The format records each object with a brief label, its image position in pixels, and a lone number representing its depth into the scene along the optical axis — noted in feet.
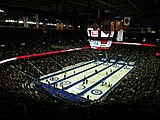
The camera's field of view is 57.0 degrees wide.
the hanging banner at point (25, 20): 74.16
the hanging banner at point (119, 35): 89.62
